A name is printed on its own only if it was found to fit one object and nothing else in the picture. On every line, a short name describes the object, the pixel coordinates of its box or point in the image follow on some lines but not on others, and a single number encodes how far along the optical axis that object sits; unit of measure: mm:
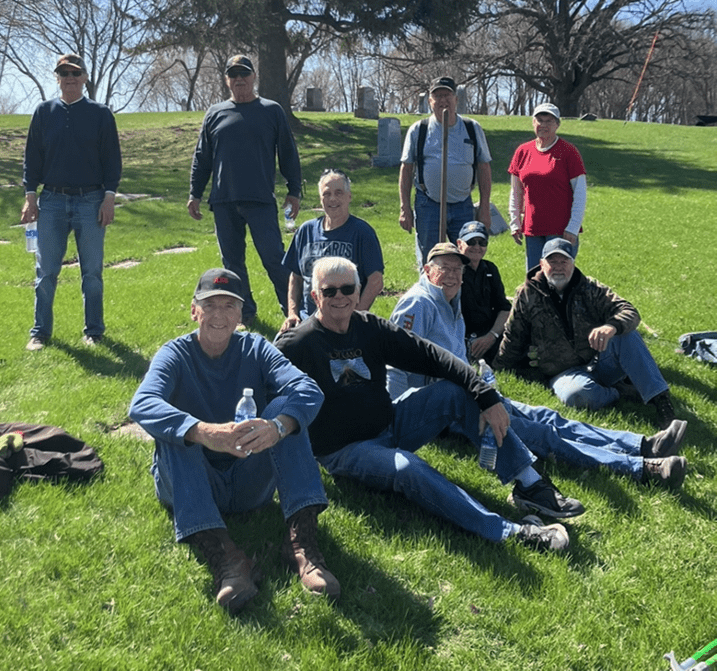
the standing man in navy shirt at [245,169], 7410
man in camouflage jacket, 5457
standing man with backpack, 6895
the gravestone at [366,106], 33500
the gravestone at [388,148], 20656
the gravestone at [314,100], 39469
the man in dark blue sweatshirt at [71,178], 6953
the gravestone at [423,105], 37812
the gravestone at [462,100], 33312
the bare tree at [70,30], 37875
